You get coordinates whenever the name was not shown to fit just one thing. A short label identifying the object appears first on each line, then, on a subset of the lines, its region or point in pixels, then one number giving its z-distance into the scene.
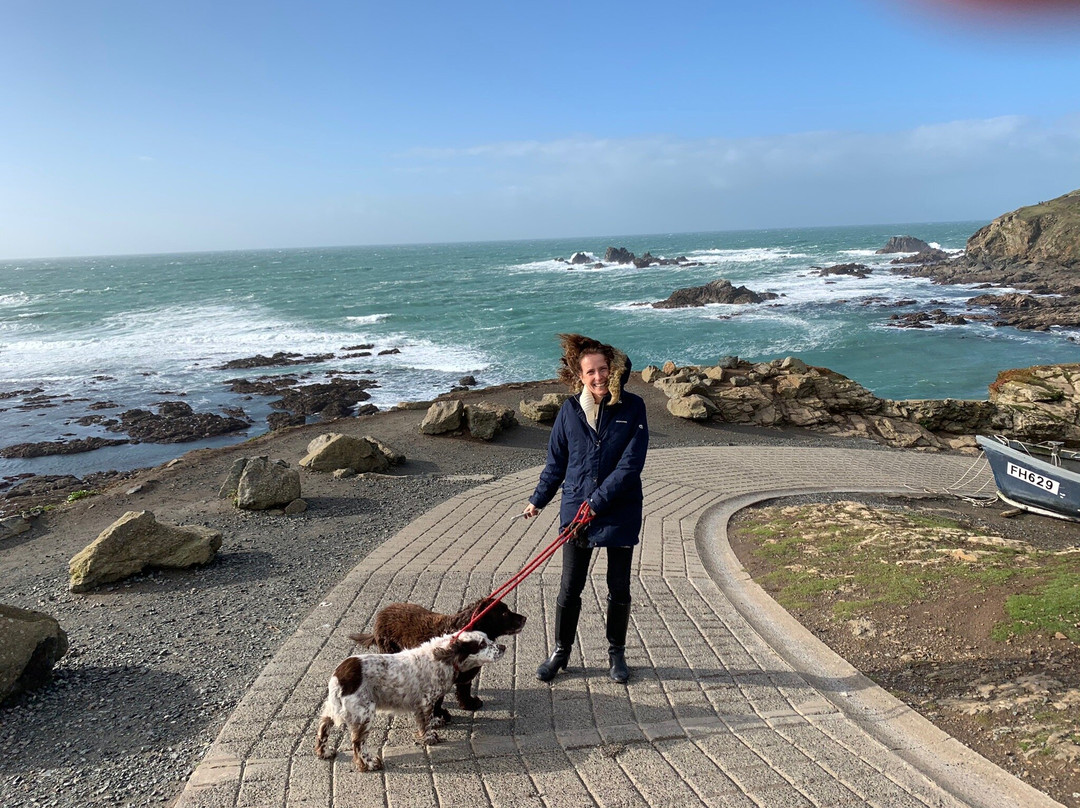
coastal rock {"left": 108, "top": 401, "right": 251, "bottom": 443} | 20.33
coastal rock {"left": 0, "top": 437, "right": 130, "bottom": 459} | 18.83
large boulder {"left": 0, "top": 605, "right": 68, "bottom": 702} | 4.51
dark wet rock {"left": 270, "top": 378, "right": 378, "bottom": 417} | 23.00
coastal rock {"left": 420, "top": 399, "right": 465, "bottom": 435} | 14.00
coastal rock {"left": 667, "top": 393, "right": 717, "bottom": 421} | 15.48
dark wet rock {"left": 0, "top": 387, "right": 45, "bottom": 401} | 26.09
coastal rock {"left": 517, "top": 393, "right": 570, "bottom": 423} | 14.96
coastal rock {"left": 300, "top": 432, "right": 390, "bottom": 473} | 11.23
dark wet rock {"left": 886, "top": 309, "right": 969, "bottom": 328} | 39.44
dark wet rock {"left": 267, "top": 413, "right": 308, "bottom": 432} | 20.98
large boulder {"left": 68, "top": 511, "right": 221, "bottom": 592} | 6.81
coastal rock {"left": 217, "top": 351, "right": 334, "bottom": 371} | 30.69
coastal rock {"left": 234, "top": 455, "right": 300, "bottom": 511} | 9.16
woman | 4.09
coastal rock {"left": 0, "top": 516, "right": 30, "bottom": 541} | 9.38
